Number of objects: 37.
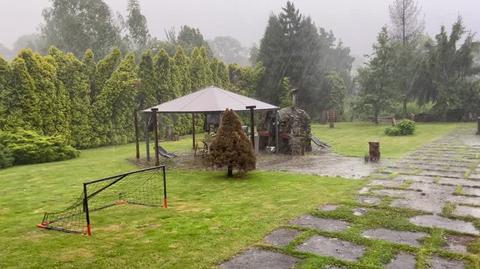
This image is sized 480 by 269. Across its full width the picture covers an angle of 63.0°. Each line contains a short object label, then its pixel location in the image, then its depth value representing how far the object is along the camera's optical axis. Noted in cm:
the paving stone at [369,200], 673
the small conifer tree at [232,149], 892
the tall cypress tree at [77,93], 1627
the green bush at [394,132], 1858
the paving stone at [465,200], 655
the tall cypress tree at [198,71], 2309
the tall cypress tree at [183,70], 2197
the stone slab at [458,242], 455
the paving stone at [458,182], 798
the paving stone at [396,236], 483
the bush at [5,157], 1178
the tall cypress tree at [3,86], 1393
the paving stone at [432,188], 737
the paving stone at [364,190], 749
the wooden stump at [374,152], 1124
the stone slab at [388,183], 806
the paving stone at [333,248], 443
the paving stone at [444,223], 525
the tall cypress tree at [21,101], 1416
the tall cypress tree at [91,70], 1728
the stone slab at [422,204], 623
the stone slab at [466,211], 587
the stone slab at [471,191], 723
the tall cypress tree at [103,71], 1752
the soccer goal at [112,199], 581
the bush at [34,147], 1252
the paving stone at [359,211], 601
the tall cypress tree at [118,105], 1741
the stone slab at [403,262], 412
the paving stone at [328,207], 632
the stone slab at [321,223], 540
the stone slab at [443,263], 407
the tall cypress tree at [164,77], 2056
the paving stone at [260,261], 422
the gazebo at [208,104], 1116
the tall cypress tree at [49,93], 1494
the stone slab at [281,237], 488
